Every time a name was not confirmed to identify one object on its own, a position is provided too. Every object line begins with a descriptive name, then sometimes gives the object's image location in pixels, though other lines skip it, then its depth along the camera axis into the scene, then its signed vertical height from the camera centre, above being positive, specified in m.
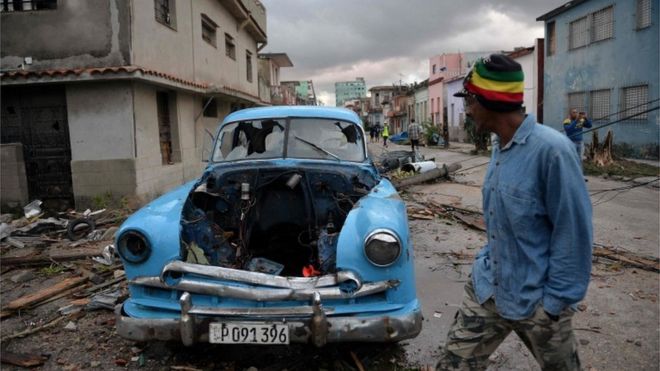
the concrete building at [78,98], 9.03 +0.90
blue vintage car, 3.02 -0.81
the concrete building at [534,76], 23.64 +2.59
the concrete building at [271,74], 23.98 +3.78
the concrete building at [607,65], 15.87 +2.29
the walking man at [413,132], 22.22 +0.10
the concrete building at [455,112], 33.33 +1.48
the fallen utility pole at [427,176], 11.34 -1.02
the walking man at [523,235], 1.86 -0.41
